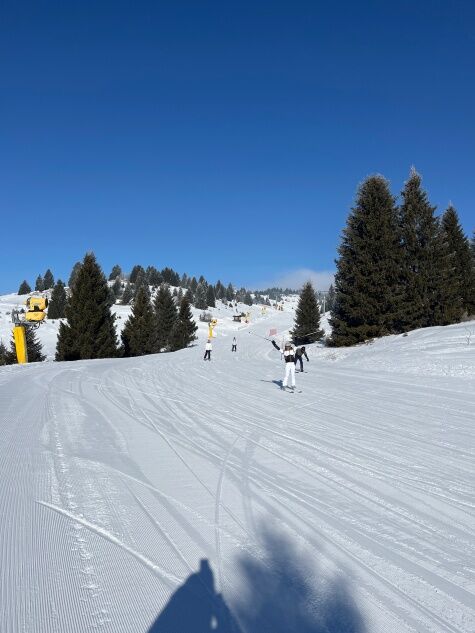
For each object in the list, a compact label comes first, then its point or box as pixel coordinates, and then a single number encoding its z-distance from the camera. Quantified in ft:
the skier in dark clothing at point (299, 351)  66.94
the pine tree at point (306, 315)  158.40
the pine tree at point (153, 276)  547.37
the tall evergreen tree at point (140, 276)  488.80
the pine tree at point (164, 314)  188.14
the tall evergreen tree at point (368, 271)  91.40
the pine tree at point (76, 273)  135.68
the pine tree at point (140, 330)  160.97
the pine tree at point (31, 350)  142.10
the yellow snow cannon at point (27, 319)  99.60
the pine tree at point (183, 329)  180.55
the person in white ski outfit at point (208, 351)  96.02
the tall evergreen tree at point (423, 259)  97.25
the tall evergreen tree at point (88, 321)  130.41
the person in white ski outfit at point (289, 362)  46.24
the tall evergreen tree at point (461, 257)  134.21
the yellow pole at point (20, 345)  99.12
